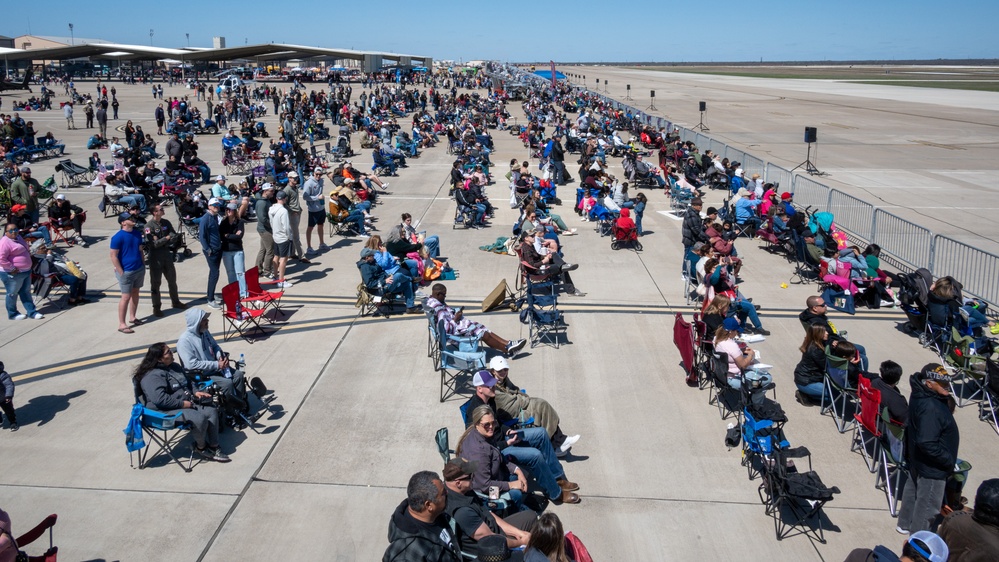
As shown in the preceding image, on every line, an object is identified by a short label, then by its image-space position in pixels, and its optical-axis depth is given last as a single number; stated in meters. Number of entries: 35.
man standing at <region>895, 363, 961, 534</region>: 5.75
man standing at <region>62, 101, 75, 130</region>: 35.16
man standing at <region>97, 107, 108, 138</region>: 30.25
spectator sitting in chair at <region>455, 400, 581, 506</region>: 5.80
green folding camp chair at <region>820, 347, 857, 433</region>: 7.78
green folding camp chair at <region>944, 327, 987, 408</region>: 8.47
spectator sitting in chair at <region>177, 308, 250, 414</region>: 7.42
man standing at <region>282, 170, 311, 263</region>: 13.03
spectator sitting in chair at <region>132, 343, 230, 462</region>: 6.75
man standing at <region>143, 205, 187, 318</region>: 10.64
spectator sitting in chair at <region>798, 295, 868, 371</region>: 8.63
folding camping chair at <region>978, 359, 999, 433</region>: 7.81
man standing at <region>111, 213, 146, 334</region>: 9.98
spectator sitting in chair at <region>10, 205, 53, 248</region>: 12.25
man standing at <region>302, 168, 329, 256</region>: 14.04
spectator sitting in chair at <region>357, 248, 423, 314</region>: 11.00
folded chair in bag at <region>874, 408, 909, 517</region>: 6.35
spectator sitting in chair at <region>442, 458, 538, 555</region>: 4.91
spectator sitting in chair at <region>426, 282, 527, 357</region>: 8.95
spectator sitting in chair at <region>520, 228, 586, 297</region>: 11.05
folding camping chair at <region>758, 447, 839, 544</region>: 5.95
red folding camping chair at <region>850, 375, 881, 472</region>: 6.77
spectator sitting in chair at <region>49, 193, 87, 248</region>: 14.62
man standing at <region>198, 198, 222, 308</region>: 11.03
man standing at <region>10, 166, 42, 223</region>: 14.61
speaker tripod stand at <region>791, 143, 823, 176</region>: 25.56
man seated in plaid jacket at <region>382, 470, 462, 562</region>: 4.36
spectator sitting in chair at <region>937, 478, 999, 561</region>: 4.74
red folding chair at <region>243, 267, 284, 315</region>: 10.61
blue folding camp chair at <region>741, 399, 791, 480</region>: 6.57
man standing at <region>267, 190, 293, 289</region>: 12.09
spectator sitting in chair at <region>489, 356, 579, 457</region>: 6.91
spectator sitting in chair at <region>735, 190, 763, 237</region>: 16.08
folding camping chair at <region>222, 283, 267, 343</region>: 9.88
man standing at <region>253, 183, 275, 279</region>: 12.60
